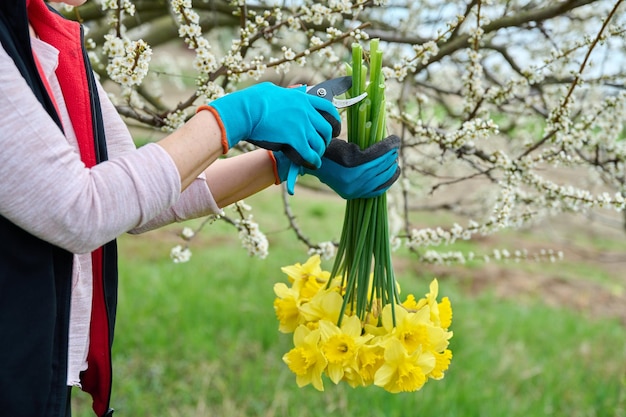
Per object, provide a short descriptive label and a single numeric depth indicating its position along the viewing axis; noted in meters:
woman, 0.97
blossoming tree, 1.75
